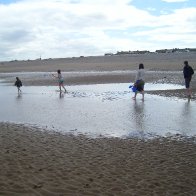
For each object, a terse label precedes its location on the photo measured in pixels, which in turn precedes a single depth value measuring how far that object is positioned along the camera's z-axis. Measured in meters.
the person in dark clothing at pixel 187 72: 19.05
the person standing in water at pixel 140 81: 18.14
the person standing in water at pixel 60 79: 24.44
